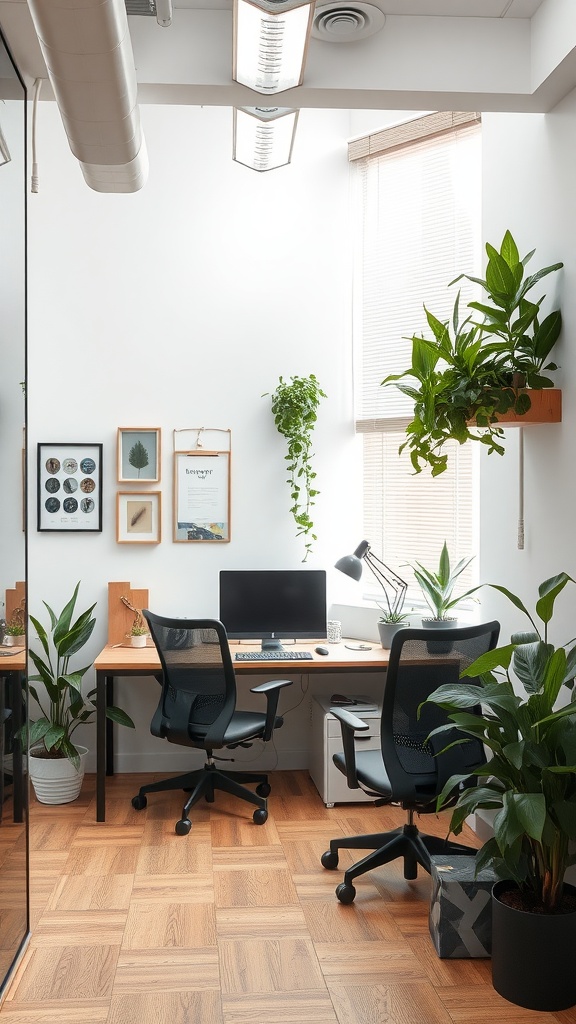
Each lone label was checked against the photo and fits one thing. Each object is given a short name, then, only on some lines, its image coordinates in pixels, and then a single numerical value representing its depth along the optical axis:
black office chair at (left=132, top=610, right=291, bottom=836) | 3.81
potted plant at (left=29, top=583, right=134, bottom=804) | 4.18
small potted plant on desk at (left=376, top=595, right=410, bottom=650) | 4.34
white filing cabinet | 4.18
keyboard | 4.16
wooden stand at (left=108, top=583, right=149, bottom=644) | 4.61
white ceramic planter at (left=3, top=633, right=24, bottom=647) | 2.44
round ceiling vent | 2.70
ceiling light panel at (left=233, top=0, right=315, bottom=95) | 2.35
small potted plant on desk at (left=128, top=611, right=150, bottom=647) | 4.49
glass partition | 2.48
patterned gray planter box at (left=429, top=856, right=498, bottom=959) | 2.76
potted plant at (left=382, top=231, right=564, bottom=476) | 2.91
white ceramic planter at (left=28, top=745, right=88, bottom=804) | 4.19
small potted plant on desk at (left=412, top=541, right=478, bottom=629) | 4.16
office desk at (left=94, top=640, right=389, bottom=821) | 4.02
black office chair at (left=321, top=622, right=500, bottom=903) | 3.11
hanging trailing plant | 4.56
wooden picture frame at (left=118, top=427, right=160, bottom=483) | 4.64
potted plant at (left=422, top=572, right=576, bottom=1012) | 2.42
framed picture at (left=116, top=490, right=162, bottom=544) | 4.65
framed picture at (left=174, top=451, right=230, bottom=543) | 4.68
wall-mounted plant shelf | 2.97
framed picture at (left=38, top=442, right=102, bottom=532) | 4.62
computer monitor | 4.49
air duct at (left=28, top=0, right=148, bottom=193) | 2.06
